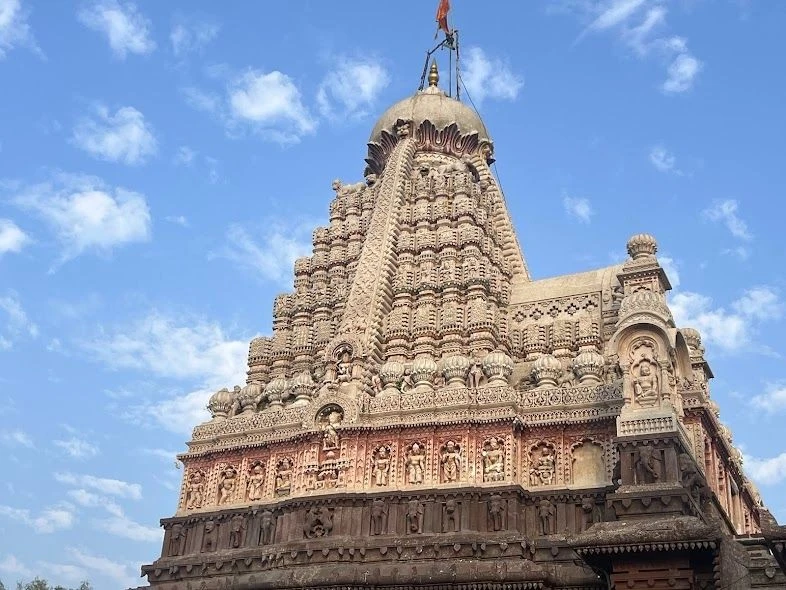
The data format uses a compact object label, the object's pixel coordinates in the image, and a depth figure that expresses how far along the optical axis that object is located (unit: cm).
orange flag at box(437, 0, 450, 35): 4162
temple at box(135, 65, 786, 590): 2184
